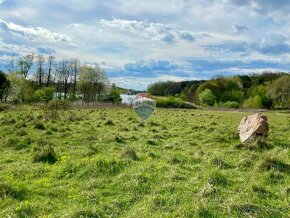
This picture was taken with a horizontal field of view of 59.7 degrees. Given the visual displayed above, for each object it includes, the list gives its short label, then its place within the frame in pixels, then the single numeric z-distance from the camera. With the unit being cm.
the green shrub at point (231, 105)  5047
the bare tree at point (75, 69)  5728
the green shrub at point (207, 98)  6040
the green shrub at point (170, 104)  4234
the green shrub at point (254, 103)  5297
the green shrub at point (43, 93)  4280
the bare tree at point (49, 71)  5750
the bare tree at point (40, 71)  5690
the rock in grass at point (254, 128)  1091
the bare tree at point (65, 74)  5805
